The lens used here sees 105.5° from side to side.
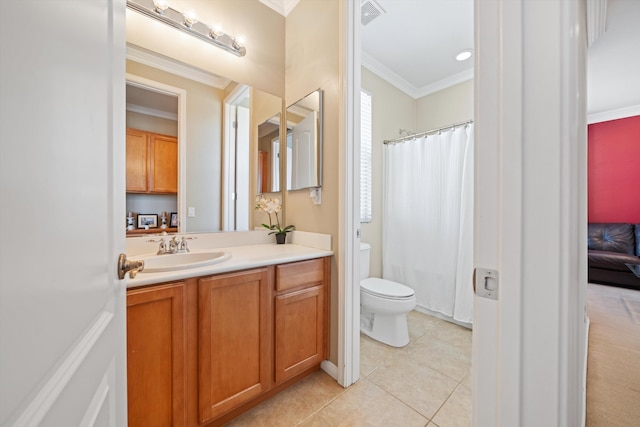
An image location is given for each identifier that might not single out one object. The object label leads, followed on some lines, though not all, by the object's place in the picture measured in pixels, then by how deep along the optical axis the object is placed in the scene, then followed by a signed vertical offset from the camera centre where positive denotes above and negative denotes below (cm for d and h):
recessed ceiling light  241 +160
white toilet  196 -80
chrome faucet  142 -20
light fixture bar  142 +120
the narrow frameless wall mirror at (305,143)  173 +54
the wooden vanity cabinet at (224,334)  100 -60
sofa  315 -56
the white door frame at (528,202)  51 +2
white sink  112 -26
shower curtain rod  240 +85
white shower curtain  233 -7
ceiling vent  191 +166
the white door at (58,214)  26 +0
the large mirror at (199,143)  144 +48
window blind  268 +59
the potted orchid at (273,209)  192 +3
